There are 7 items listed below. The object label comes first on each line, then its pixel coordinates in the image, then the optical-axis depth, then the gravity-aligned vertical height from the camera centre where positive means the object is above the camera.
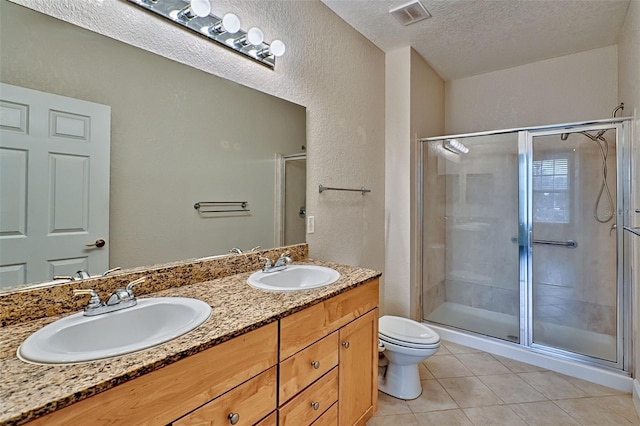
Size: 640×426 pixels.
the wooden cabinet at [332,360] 1.11 -0.62
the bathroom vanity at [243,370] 0.65 -0.43
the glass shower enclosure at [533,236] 2.25 -0.18
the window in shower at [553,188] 2.54 +0.24
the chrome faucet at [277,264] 1.55 -0.26
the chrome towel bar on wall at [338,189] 2.02 +0.19
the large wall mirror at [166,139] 1.02 +0.36
